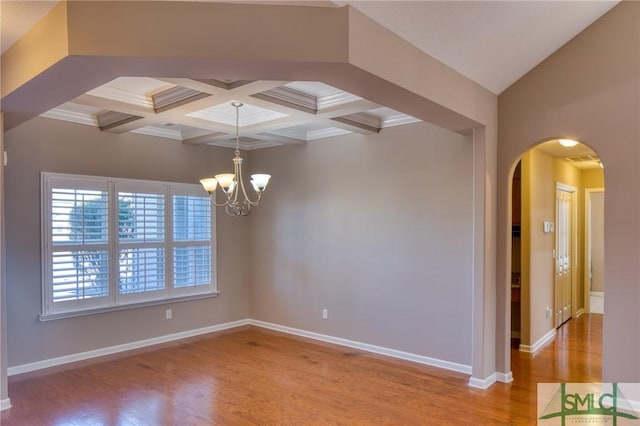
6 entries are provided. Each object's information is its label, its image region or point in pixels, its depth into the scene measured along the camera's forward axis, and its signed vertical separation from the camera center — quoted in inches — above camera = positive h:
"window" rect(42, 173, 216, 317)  183.6 -15.3
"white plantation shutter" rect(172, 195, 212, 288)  227.0 -16.5
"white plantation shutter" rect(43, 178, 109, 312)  182.1 -14.7
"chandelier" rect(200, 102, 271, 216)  162.6 +11.7
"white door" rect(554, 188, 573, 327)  246.4 -29.4
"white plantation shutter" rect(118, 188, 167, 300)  204.2 -15.8
